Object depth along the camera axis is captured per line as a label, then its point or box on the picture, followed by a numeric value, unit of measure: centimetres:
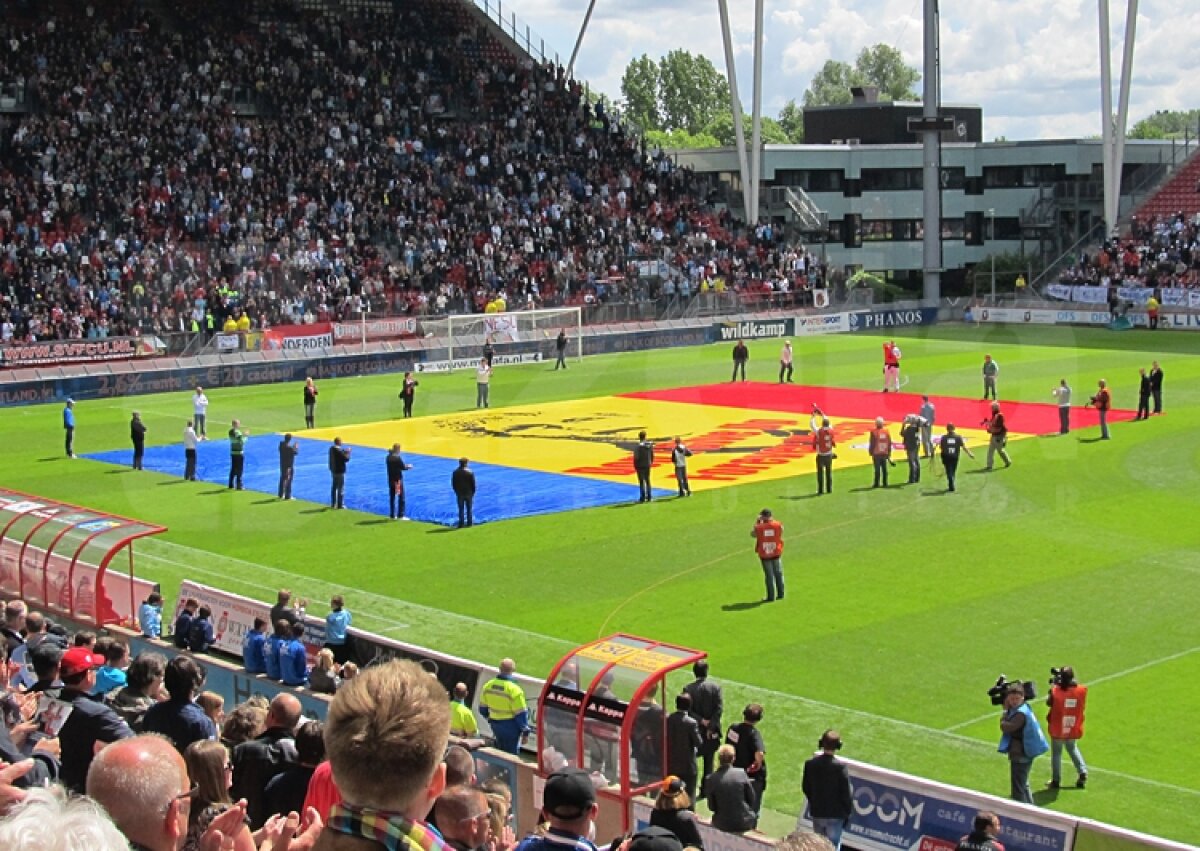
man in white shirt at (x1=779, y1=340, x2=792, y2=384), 4659
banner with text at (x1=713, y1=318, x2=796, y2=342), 6188
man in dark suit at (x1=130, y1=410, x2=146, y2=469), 3372
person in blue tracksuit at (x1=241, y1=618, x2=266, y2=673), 1677
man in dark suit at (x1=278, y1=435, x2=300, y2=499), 3056
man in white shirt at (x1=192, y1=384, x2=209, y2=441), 3569
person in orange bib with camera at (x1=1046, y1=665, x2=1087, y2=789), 1492
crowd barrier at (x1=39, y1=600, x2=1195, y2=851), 1141
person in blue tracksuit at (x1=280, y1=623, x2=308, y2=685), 1631
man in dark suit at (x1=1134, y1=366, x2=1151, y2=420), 3753
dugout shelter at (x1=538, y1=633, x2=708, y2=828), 1332
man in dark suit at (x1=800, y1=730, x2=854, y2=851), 1257
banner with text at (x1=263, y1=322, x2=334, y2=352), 5097
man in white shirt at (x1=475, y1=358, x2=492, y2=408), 4225
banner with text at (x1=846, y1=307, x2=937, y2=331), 6581
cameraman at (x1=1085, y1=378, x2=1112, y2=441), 3497
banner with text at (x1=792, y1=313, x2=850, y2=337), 6400
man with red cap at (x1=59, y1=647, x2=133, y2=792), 848
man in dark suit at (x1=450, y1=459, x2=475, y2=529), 2745
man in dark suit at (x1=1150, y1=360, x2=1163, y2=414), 3794
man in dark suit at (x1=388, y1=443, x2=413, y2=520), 2847
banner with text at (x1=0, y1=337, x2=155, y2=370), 4559
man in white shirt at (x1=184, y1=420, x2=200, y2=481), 3266
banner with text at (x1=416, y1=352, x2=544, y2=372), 5259
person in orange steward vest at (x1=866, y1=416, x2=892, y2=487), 3025
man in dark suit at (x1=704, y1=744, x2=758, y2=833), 1206
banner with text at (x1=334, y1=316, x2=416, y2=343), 5319
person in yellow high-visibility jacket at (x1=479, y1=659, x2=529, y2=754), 1459
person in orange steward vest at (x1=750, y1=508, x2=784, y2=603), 2189
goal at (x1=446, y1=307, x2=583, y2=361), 5428
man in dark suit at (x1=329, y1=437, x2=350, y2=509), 2934
